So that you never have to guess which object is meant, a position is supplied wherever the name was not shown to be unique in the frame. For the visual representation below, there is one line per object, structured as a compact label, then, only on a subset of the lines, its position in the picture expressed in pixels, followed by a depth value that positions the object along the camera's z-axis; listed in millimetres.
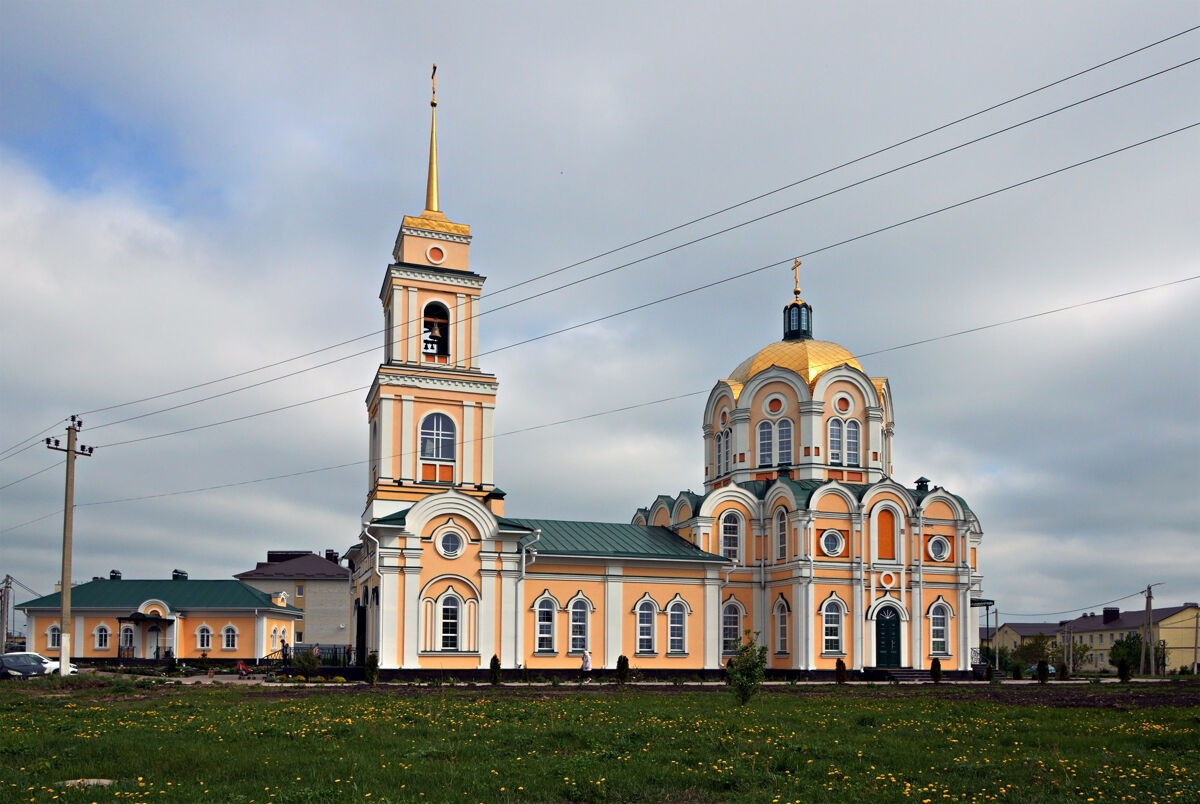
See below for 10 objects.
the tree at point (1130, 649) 86850
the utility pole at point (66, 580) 38844
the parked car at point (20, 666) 39062
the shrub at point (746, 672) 23766
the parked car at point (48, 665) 40100
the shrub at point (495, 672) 36531
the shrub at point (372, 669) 36344
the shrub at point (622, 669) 37719
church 40656
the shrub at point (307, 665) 38750
